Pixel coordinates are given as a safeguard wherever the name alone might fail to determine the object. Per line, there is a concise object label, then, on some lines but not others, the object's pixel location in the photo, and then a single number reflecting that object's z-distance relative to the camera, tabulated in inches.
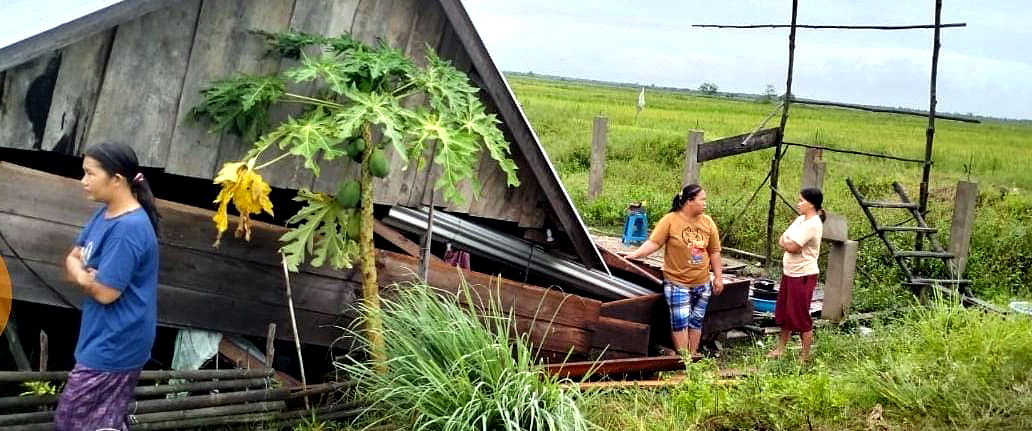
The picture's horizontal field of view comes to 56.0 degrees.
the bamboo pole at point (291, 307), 218.4
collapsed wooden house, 207.0
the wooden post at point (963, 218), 429.7
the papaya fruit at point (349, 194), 214.2
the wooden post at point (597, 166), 636.7
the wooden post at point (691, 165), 520.4
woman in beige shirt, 323.0
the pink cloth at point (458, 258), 272.1
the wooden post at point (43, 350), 185.0
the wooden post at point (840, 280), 375.2
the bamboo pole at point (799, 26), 427.7
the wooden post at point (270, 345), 215.6
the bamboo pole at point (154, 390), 177.3
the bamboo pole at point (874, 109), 433.4
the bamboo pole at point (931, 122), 430.6
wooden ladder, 398.9
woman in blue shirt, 159.5
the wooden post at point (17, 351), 203.5
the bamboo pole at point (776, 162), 478.6
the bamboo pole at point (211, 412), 196.9
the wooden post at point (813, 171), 472.1
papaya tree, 198.2
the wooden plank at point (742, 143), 477.4
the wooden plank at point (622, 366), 263.9
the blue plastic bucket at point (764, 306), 395.5
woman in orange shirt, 310.0
